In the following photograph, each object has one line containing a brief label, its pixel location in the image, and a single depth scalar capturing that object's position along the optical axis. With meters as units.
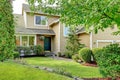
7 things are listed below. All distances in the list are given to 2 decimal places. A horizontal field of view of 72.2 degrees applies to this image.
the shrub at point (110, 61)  3.98
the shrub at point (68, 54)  10.45
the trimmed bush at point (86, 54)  8.00
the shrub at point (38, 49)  11.13
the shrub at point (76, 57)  8.72
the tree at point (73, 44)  10.21
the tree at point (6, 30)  3.49
